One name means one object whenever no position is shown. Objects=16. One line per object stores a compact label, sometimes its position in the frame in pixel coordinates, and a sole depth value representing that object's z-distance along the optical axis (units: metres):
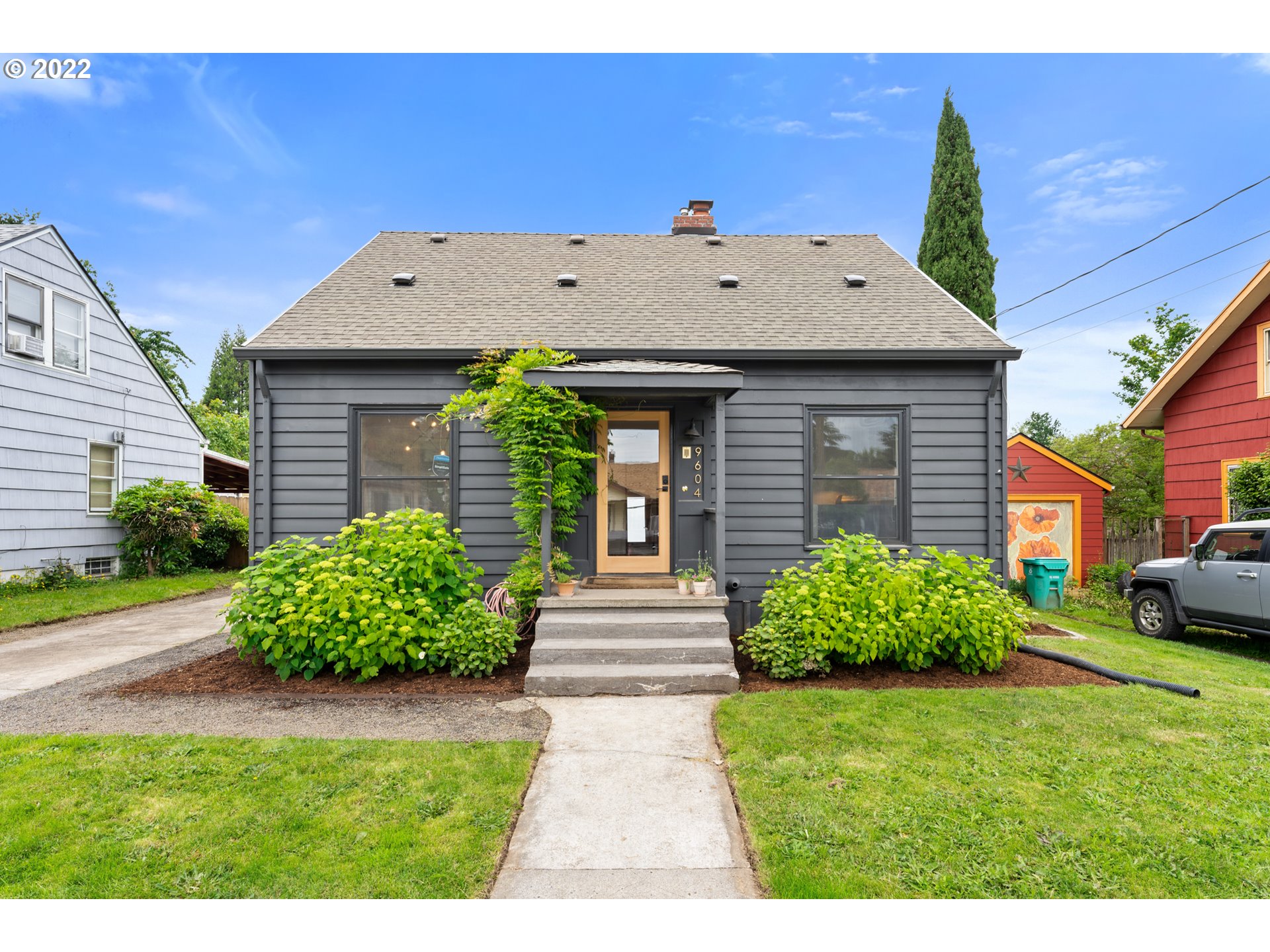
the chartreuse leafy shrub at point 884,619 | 4.84
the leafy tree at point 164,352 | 21.89
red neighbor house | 8.52
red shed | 10.46
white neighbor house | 9.28
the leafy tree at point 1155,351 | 17.12
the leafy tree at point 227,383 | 43.97
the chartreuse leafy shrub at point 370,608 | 4.73
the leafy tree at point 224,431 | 34.97
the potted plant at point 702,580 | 5.59
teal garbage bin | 9.07
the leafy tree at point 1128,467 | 16.73
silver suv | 6.00
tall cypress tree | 14.21
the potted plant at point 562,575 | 5.66
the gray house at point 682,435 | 6.29
